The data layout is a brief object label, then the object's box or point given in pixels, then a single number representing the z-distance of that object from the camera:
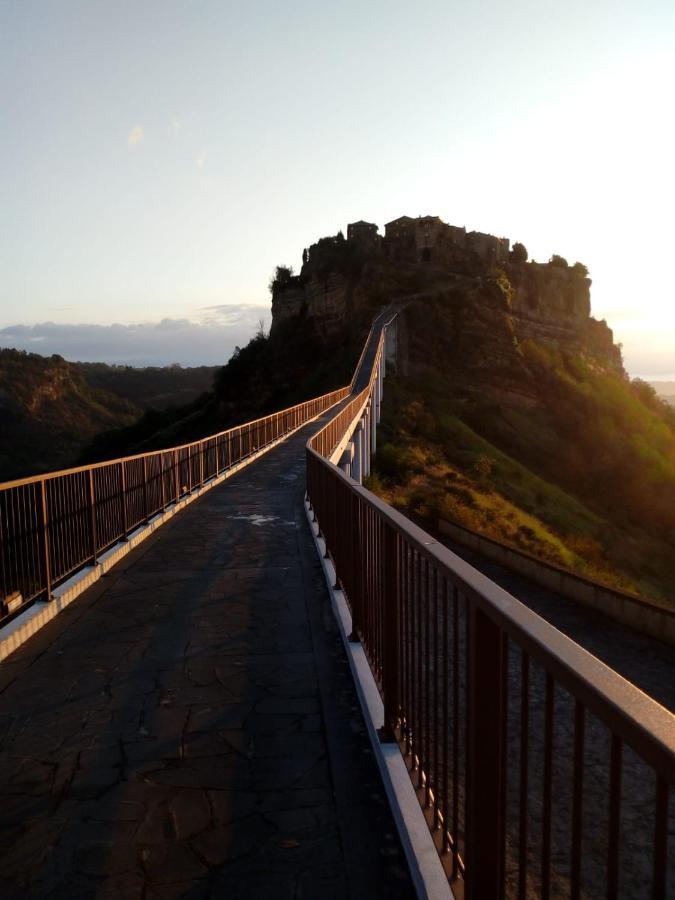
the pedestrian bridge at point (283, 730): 2.29
